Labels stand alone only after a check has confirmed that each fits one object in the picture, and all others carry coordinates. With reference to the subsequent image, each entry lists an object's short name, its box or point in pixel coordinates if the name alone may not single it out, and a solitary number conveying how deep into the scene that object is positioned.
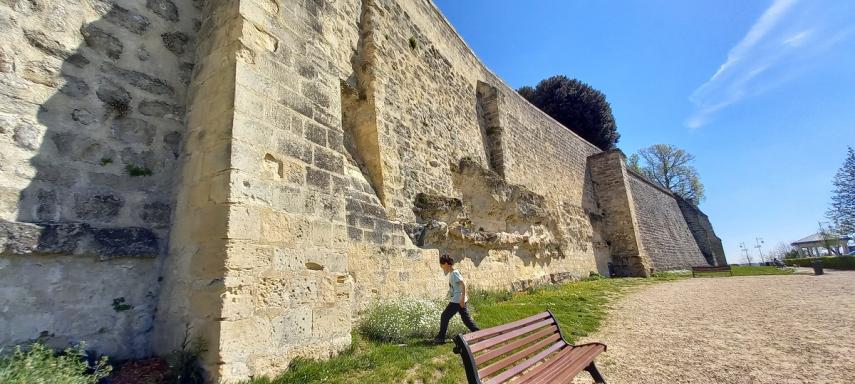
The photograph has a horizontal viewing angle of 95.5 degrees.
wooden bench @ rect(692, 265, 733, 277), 15.50
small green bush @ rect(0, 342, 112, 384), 1.98
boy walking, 4.28
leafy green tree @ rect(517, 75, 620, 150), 26.00
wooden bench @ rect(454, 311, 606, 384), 2.44
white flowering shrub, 4.15
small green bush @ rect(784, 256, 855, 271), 17.02
